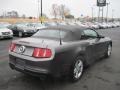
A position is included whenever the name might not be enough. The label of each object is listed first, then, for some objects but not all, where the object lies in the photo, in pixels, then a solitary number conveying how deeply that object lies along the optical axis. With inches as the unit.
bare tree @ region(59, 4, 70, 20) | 2113.1
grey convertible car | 92.5
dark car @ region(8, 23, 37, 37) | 396.3
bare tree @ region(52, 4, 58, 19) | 2107.2
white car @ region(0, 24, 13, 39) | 331.3
